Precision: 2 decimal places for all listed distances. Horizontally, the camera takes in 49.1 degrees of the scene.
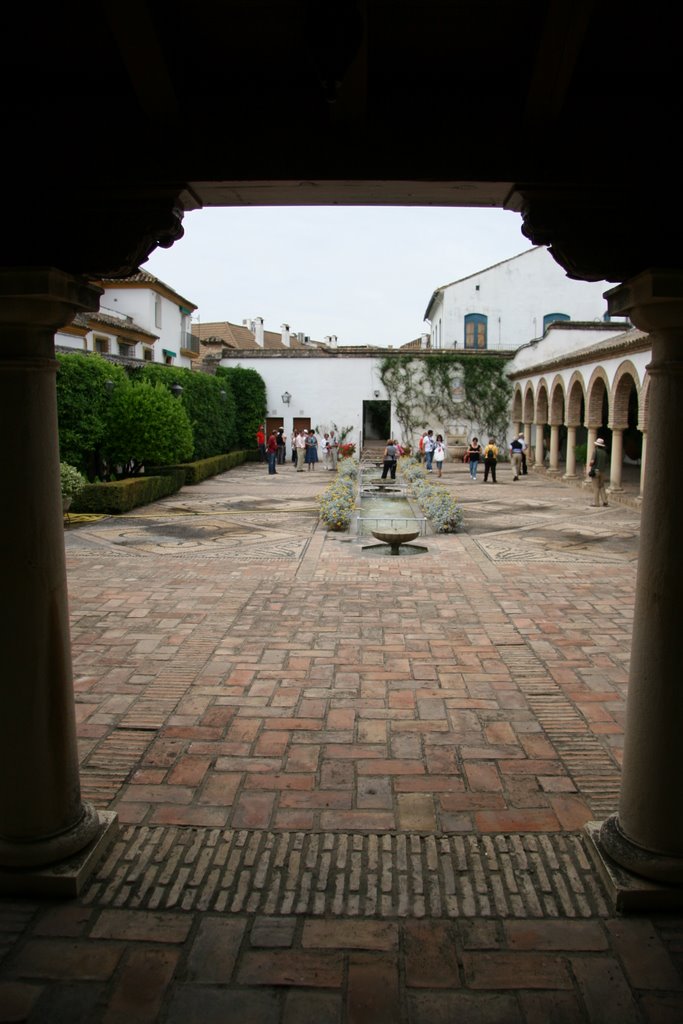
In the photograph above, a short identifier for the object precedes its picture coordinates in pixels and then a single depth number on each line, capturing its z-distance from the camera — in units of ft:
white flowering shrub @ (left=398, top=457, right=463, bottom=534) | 48.06
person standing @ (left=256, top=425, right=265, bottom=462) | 104.95
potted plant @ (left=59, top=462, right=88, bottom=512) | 49.26
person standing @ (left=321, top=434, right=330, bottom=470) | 106.42
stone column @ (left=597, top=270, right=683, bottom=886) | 10.44
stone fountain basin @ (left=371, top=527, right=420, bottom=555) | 40.73
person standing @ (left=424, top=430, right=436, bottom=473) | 95.81
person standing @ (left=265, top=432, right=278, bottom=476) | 90.89
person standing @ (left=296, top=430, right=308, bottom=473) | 97.50
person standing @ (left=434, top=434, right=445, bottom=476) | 86.49
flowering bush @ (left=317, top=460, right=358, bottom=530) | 49.08
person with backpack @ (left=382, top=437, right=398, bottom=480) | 80.33
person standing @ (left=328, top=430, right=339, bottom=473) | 99.66
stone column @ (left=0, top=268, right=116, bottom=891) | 10.64
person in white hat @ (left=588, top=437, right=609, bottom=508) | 58.29
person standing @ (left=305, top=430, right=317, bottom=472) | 100.32
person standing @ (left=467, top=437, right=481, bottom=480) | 82.48
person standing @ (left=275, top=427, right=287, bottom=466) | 108.91
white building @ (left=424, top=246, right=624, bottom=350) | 129.70
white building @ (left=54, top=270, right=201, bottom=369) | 90.33
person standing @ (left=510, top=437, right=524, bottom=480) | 87.66
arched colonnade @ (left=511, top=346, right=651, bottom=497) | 67.06
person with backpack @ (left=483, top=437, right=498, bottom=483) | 80.23
